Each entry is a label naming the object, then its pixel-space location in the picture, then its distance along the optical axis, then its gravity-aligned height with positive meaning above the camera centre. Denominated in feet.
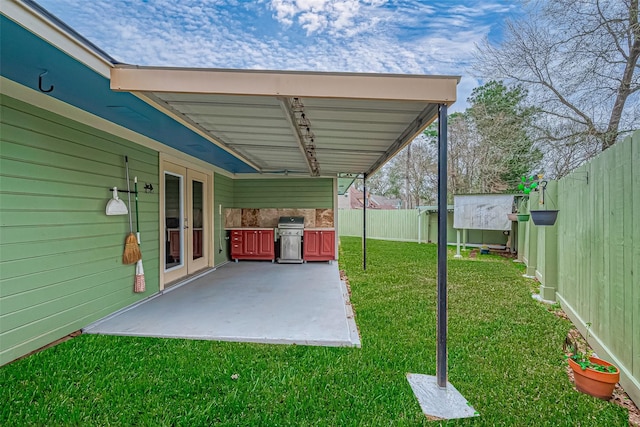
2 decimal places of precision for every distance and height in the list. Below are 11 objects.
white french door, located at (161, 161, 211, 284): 16.42 -0.68
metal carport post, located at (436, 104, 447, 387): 7.20 -1.14
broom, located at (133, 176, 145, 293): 13.12 -2.69
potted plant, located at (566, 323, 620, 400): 6.84 -3.62
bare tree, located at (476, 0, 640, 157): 21.71 +11.13
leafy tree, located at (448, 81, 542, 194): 29.91 +8.00
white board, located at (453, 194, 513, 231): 28.68 -0.15
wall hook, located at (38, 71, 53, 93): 7.34 +3.11
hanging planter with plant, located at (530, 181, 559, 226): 11.86 -0.29
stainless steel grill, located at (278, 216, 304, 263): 24.40 -2.42
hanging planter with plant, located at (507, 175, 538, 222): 17.08 +1.23
